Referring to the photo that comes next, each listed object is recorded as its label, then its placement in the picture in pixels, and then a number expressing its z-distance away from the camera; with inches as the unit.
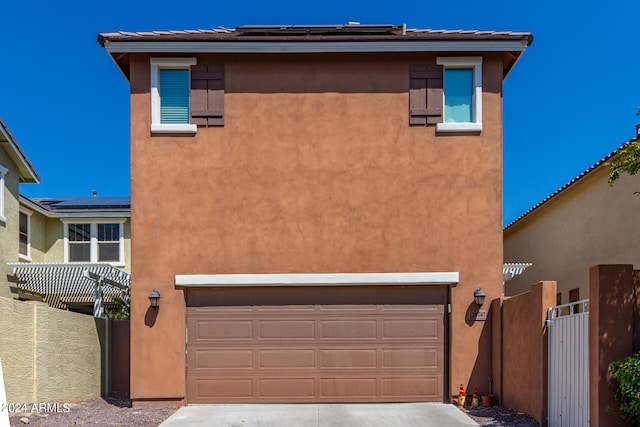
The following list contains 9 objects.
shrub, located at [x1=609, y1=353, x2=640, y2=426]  245.0
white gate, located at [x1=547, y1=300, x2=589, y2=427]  278.5
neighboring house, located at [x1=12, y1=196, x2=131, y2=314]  773.3
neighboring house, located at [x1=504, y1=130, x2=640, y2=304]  482.9
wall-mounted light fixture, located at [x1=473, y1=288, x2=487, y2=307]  408.4
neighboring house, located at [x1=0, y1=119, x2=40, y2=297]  621.9
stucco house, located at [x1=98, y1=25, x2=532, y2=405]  414.3
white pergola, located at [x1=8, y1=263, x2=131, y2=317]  611.2
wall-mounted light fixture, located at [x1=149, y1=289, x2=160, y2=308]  407.5
